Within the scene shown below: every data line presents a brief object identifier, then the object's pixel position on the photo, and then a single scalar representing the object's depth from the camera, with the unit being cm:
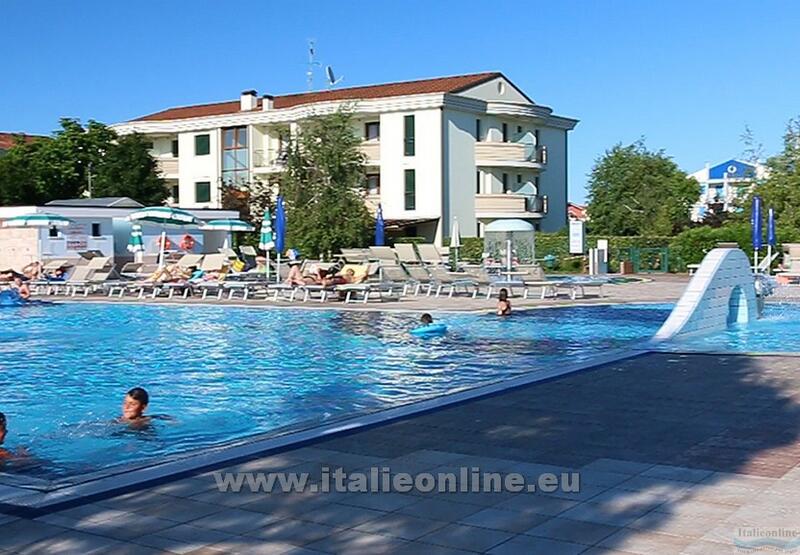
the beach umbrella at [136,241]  3415
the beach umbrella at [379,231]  3572
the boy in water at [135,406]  984
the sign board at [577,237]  3778
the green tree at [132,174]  5322
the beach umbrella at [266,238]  3070
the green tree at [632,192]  6041
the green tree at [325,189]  4266
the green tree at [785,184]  4516
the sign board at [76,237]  3897
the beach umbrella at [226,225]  3972
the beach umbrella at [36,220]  3419
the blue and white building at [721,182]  5337
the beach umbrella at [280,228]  2838
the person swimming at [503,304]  1944
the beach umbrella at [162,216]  3341
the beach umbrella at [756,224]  2652
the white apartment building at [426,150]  4653
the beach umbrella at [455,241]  3769
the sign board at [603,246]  3768
